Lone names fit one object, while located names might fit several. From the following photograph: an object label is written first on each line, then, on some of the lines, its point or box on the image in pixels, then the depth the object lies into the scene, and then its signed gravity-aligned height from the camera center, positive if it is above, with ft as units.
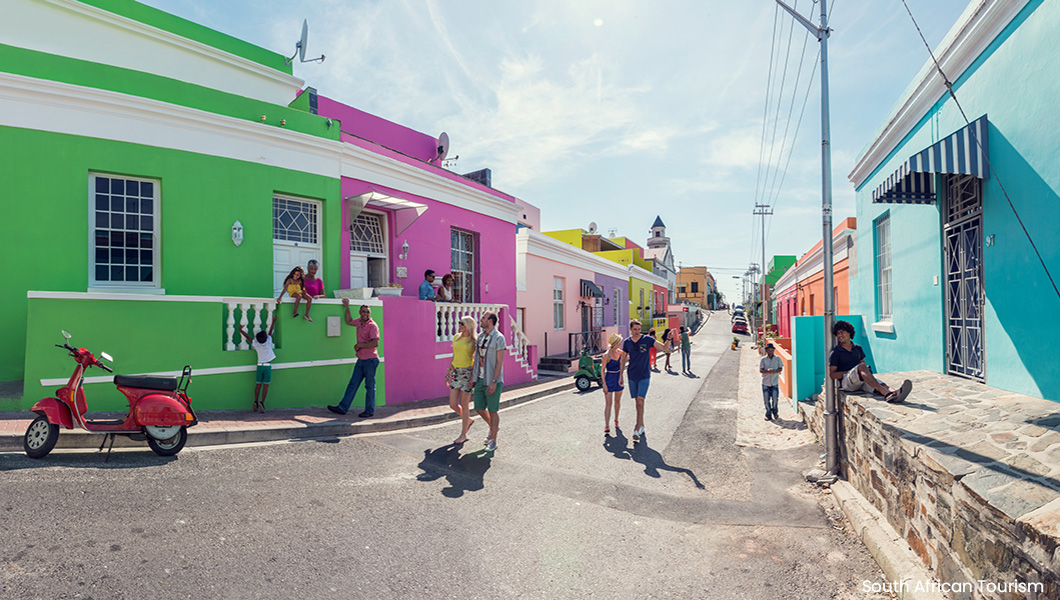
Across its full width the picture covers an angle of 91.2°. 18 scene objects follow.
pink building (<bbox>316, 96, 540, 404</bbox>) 33.37 +4.89
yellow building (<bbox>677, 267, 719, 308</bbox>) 281.74 +11.70
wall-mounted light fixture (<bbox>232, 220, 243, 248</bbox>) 28.30 +4.12
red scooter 17.21 -3.45
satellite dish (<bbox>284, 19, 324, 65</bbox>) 41.19 +21.00
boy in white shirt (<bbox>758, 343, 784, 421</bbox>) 33.45 -5.04
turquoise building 15.96 +3.86
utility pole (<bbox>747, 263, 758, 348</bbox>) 219.45 +14.95
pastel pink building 58.59 +1.47
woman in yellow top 22.38 -2.60
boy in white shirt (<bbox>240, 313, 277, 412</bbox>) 24.89 -2.54
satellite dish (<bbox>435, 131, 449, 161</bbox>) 52.57 +16.30
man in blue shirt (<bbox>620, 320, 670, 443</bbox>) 26.11 -2.85
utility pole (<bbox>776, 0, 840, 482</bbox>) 19.86 +1.84
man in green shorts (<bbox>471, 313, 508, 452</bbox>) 21.68 -2.79
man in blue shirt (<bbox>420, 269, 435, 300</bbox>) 36.06 +1.37
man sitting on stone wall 19.22 -2.39
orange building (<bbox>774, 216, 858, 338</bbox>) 40.14 +2.93
